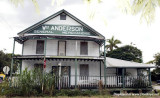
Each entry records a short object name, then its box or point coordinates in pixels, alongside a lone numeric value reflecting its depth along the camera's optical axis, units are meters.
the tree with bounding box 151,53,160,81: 36.16
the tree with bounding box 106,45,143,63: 43.67
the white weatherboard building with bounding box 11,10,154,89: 15.64
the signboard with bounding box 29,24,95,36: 16.49
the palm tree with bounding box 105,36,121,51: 47.97
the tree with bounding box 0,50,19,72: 42.06
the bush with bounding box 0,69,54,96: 12.09
